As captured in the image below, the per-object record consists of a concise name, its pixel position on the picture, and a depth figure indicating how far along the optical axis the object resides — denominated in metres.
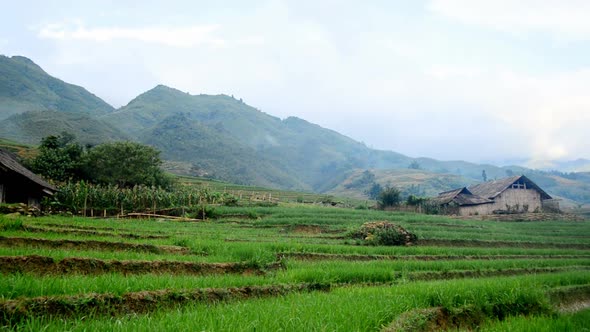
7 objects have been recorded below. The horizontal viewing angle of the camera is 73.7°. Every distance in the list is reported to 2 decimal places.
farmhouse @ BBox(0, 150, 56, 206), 22.45
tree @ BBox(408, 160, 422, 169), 195.12
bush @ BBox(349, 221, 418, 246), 22.14
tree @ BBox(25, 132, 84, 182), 36.00
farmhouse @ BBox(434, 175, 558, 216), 51.53
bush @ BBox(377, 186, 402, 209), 51.41
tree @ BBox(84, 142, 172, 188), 40.81
